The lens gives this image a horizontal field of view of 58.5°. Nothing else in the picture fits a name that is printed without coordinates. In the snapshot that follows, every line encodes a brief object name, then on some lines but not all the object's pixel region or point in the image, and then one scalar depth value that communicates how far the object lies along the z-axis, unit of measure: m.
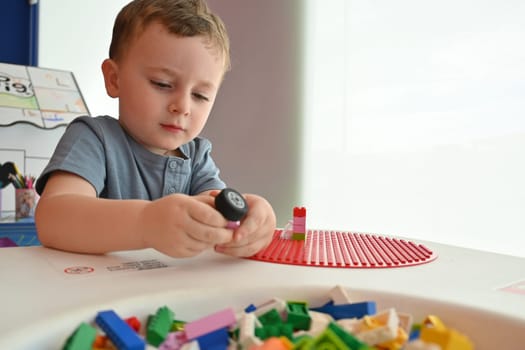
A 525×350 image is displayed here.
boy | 0.45
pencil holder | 1.44
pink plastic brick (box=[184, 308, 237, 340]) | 0.32
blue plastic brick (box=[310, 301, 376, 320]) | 0.36
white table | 0.33
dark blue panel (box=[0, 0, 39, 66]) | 1.96
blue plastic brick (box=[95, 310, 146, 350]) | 0.29
